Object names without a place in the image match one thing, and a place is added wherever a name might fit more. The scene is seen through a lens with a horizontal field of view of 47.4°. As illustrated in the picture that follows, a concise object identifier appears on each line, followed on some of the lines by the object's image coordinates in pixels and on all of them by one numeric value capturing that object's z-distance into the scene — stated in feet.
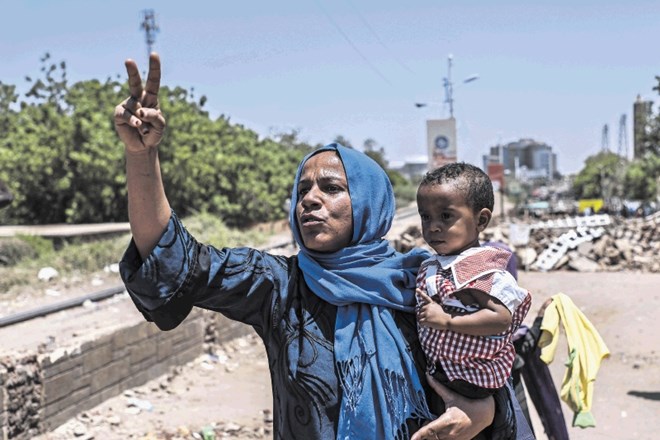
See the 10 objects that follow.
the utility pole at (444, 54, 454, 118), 85.12
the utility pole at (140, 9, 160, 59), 125.29
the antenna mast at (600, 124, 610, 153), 282.97
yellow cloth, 11.66
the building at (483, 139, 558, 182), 440.45
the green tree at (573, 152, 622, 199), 159.33
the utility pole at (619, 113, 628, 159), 224.94
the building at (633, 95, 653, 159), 122.93
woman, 6.32
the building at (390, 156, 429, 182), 336.49
